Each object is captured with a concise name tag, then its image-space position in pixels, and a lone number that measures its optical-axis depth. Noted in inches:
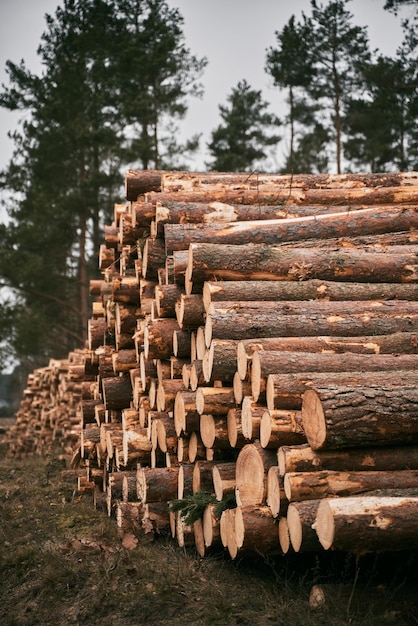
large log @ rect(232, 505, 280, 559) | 416.5
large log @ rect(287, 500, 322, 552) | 370.9
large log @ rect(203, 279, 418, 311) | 533.0
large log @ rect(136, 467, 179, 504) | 573.9
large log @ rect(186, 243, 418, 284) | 548.7
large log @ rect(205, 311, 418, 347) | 492.7
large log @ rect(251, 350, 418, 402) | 437.4
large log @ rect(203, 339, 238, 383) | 484.7
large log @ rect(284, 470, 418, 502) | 376.2
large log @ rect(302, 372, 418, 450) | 366.3
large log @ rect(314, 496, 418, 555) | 341.4
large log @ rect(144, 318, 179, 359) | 608.1
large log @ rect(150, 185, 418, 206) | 725.9
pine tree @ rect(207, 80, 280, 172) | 2456.9
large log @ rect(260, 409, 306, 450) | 410.6
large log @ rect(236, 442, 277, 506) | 423.2
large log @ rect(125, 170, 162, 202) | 788.6
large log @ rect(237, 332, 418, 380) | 465.4
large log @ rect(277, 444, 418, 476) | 382.9
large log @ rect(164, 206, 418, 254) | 612.4
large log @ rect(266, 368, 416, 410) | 414.3
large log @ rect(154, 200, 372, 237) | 664.4
